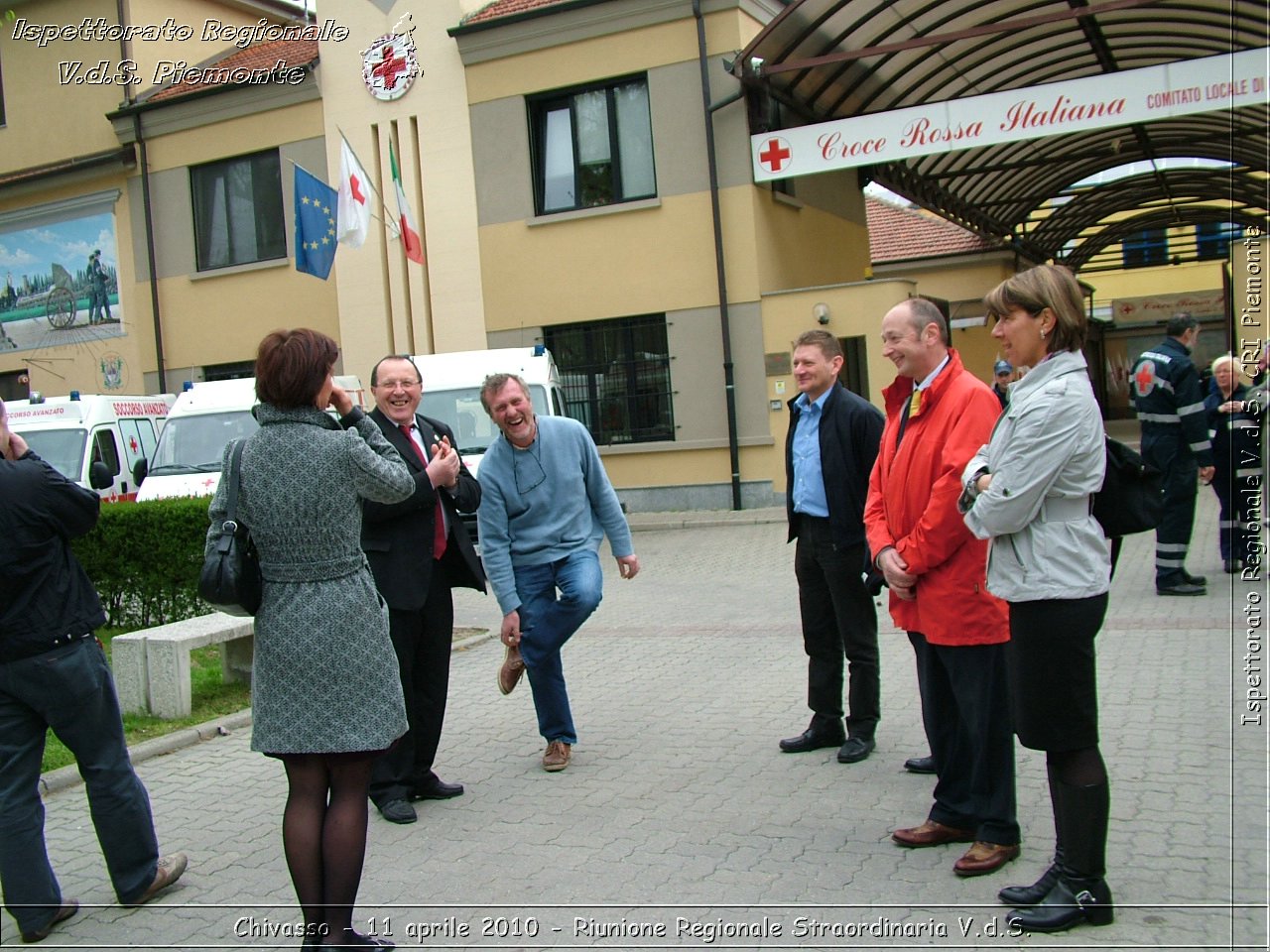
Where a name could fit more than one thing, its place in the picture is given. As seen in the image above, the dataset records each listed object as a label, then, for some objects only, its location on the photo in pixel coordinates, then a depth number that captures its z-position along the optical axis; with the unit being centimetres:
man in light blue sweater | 574
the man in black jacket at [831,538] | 554
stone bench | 720
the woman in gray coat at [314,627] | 371
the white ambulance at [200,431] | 1326
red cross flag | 1753
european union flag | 1697
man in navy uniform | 927
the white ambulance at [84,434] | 1440
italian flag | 1817
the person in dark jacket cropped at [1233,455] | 936
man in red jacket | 424
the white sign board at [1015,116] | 1514
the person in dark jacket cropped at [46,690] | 414
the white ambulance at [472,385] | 1370
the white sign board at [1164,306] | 3853
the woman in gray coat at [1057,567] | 364
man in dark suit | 520
